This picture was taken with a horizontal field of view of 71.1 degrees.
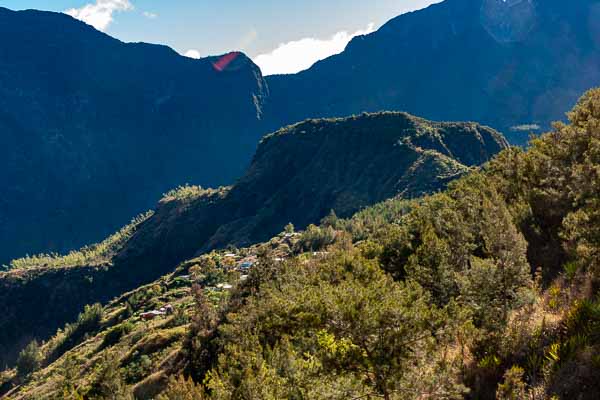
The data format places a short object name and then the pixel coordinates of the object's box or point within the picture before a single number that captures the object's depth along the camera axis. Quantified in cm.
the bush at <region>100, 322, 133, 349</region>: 13775
